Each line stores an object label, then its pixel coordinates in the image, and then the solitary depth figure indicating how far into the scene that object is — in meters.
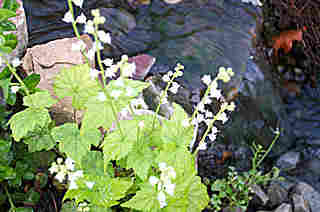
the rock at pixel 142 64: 1.27
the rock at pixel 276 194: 1.36
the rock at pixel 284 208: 1.32
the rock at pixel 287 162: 1.49
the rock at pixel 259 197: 1.34
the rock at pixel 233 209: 1.30
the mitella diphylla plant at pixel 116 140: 0.98
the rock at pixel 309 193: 1.35
